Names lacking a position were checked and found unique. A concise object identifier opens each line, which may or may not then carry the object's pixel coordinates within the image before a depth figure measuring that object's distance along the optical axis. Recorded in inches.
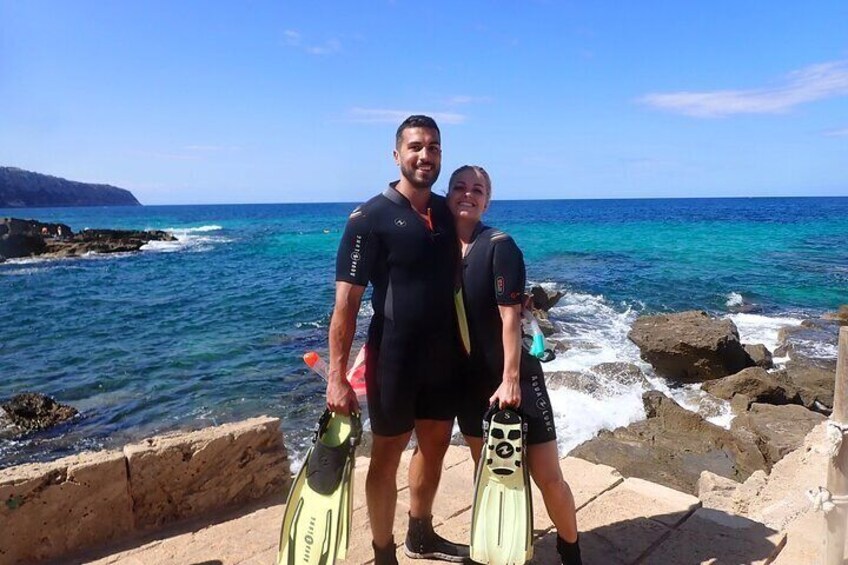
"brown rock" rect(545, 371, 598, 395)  398.3
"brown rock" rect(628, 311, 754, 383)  436.1
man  107.0
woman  107.1
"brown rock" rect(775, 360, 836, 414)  384.5
